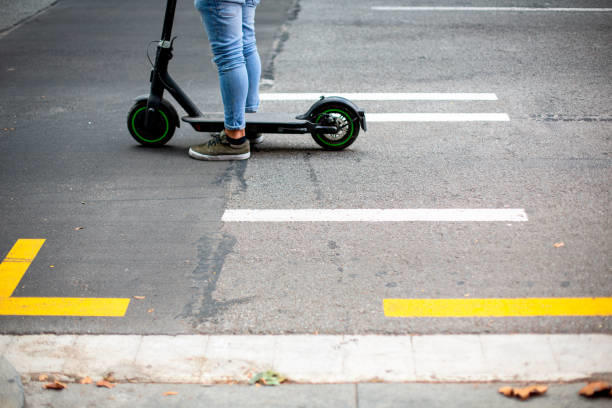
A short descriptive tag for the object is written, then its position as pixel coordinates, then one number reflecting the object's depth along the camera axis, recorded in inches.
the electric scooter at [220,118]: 226.5
